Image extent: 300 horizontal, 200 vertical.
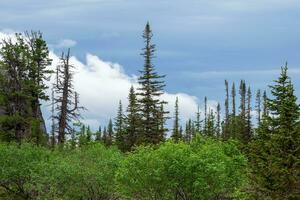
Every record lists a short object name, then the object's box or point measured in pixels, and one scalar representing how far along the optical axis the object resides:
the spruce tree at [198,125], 106.19
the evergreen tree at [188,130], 134.40
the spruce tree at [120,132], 82.24
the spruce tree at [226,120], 101.06
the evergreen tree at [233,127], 91.31
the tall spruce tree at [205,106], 134.23
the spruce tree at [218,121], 110.91
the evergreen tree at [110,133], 103.50
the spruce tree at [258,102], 130.12
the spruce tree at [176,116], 117.14
